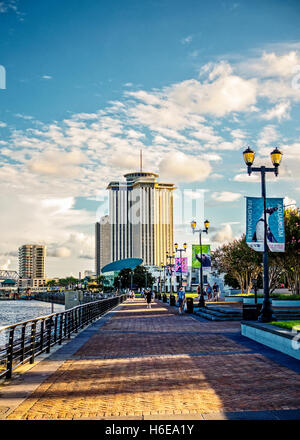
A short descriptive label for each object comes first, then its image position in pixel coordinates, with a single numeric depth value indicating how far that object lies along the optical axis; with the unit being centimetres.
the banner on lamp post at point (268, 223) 1981
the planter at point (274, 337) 1216
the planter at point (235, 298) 4902
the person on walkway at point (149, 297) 3999
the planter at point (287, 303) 3456
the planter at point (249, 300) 3908
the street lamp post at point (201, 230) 3524
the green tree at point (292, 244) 3691
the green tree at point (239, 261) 4856
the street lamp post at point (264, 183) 1831
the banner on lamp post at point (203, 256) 3828
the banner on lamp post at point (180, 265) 5143
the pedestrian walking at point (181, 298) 3291
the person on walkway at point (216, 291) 5047
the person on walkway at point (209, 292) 5422
